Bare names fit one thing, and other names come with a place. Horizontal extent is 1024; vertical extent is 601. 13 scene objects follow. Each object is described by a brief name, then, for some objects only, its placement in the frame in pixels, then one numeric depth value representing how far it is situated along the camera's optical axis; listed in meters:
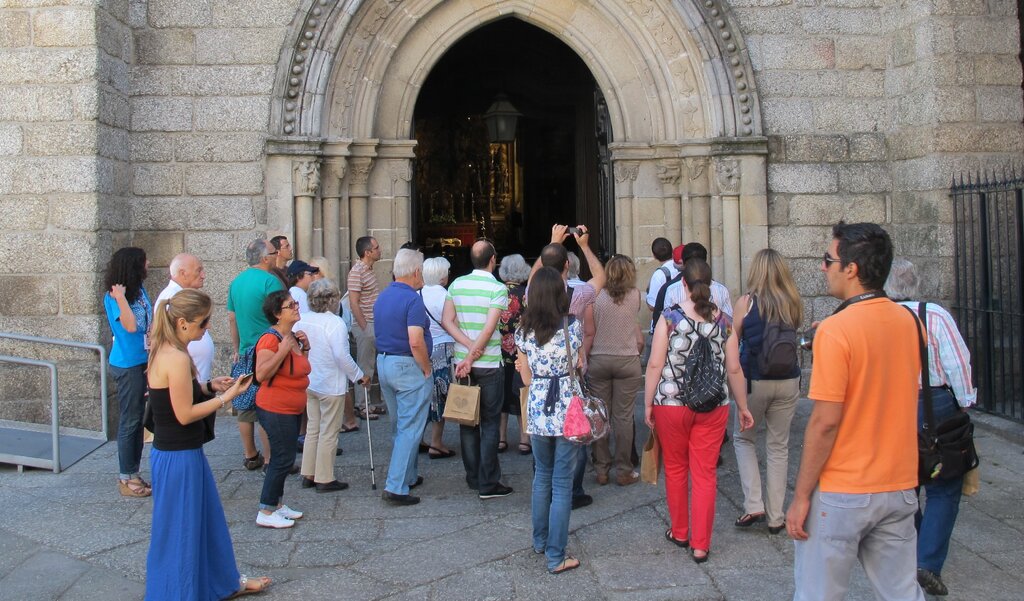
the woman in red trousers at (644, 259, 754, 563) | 5.02
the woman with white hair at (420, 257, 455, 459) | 6.76
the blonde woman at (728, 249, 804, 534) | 5.33
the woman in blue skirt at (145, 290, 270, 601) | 4.30
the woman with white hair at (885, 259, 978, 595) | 4.50
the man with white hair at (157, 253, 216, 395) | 6.33
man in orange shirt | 3.26
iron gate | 7.87
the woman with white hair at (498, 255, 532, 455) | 6.46
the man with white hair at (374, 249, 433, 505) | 6.10
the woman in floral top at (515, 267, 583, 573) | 4.94
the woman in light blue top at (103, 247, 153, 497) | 6.33
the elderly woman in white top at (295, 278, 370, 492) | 6.23
